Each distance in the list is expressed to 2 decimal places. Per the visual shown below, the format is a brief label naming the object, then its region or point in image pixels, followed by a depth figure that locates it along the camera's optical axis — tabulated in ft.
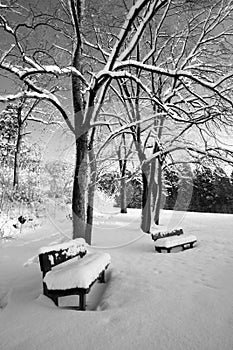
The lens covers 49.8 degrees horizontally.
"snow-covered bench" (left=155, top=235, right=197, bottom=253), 23.03
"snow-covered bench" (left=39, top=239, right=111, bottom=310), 11.35
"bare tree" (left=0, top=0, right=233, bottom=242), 18.51
